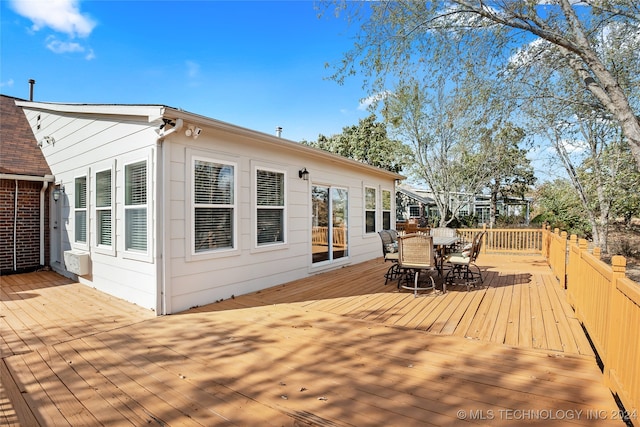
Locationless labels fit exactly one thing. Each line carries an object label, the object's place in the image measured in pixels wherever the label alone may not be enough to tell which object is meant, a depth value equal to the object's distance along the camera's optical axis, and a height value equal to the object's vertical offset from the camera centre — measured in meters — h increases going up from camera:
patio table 5.69 -0.60
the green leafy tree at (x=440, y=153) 12.03 +2.45
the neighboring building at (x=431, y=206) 21.33 +0.43
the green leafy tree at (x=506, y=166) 7.46 +1.94
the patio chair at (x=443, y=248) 5.88 -0.69
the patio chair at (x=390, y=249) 5.98 -0.73
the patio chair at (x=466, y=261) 5.59 -0.88
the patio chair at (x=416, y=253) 5.07 -0.69
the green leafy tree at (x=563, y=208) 11.23 +0.15
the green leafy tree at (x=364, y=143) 18.52 +4.35
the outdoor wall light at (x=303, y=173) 6.57 +0.84
